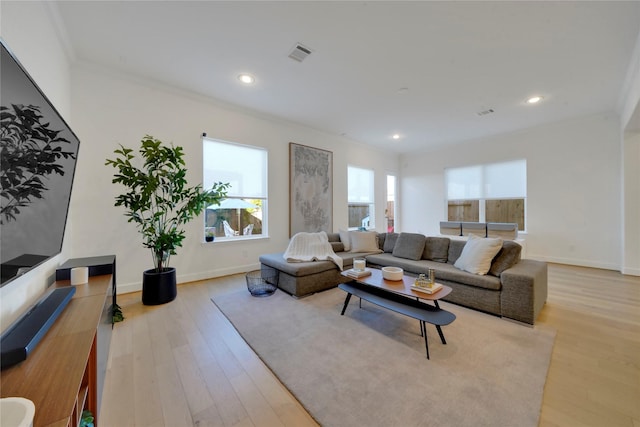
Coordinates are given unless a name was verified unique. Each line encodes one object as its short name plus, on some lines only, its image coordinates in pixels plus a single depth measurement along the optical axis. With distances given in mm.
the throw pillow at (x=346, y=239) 4145
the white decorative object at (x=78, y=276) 1947
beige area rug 1350
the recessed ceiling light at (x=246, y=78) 3082
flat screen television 986
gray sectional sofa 2346
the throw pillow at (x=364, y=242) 4039
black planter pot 2773
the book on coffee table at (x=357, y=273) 2592
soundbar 961
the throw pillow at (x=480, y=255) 2676
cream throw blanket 3367
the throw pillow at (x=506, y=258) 2596
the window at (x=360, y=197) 6047
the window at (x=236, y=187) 3861
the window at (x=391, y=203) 7156
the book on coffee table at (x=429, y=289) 2078
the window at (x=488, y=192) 5203
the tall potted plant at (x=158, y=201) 2631
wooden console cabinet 778
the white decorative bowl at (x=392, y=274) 2441
